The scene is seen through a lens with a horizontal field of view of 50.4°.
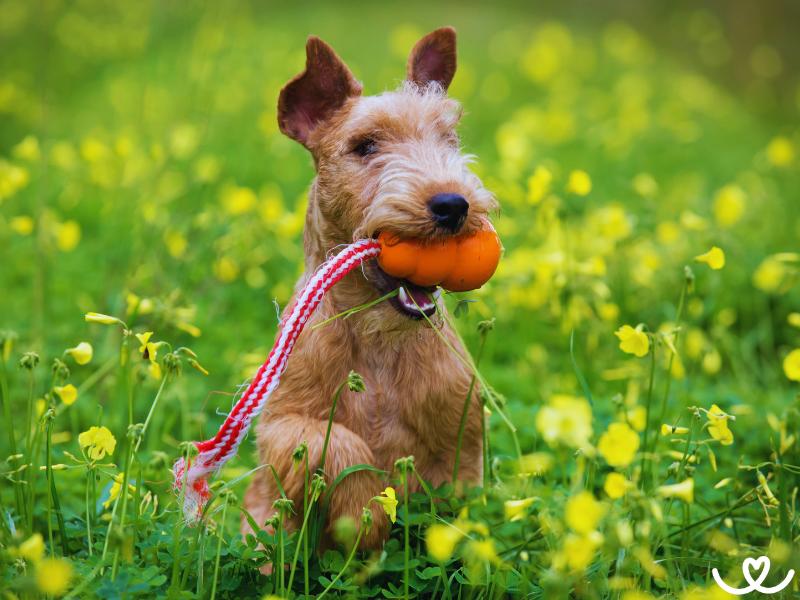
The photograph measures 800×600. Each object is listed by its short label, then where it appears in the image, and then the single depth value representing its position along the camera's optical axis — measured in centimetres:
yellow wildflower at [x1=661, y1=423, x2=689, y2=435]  227
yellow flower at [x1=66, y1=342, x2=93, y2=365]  242
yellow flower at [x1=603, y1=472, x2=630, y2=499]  174
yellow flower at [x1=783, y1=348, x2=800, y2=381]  221
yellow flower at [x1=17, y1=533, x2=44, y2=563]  181
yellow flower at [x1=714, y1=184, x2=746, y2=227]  464
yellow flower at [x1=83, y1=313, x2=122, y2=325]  232
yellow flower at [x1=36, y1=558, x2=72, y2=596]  156
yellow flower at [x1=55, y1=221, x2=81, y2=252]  458
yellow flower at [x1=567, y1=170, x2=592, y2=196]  376
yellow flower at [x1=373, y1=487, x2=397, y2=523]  220
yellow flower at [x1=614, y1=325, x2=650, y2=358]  237
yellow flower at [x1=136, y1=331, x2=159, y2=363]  231
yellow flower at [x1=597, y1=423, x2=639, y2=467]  172
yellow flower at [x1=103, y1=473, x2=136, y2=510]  243
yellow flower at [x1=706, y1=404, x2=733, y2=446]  225
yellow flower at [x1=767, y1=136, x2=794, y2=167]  520
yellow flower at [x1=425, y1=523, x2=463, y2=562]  170
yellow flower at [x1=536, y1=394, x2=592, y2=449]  163
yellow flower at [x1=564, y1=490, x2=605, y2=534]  158
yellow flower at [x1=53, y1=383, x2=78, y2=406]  251
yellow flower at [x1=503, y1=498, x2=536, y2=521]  201
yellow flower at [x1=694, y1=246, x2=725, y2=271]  254
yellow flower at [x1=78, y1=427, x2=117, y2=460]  229
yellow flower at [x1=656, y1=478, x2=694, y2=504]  180
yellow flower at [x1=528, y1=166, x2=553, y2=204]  387
